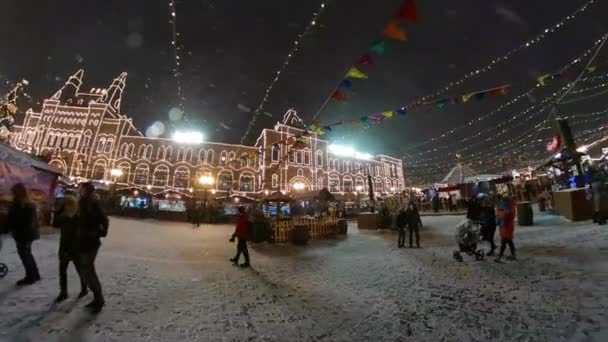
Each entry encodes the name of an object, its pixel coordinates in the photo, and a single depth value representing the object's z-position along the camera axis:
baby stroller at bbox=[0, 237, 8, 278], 5.30
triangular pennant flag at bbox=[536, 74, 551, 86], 8.50
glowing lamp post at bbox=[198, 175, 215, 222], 37.10
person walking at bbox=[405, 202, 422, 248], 9.91
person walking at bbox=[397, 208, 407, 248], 10.09
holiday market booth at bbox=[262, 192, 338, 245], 11.83
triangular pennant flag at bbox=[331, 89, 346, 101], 9.59
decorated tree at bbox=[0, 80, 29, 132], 18.97
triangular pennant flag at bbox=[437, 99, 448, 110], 9.84
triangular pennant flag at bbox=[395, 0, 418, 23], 6.08
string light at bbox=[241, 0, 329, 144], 8.49
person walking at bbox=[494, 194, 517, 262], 6.74
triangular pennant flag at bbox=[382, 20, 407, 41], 6.43
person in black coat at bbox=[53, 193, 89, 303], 4.33
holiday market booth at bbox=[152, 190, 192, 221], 24.73
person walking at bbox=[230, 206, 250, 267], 7.39
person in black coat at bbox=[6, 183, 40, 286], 4.91
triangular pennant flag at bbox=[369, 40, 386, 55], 7.33
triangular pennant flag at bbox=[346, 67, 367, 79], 8.47
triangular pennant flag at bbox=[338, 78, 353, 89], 9.12
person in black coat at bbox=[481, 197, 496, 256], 7.70
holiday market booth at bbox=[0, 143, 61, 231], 10.47
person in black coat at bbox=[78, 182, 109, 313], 3.94
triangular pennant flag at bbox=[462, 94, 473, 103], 9.32
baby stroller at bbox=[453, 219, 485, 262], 7.17
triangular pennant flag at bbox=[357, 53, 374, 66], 7.98
